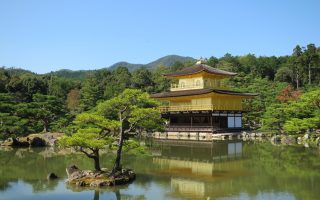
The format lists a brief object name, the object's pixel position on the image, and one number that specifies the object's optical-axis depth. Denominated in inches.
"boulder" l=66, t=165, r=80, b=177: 586.9
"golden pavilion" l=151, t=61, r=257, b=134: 1496.1
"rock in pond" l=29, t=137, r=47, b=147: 1178.6
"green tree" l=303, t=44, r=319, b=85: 2365.9
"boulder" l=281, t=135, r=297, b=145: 1154.9
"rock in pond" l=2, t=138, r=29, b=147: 1181.1
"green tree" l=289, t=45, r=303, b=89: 2427.5
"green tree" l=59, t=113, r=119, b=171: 530.9
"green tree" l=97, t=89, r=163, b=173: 590.2
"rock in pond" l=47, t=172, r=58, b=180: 606.7
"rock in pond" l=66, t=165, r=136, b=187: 540.1
